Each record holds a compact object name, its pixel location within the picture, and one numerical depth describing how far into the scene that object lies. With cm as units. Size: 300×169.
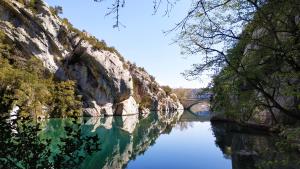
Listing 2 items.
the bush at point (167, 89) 6596
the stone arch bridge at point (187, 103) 7439
